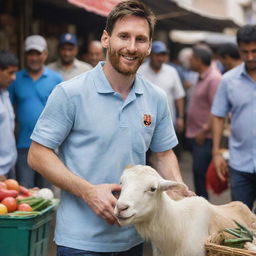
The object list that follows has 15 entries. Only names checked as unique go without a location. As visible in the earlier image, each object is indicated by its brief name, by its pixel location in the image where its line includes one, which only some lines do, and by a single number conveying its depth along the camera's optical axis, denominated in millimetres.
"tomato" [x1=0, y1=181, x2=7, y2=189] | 6252
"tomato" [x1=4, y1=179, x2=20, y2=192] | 6402
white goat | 3746
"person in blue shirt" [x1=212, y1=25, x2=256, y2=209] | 6508
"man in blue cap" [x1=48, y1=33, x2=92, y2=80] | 10203
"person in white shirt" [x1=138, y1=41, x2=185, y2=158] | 11633
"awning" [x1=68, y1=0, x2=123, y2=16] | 9277
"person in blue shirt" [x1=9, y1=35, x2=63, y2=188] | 8578
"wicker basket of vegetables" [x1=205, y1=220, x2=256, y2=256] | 3779
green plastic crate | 5723
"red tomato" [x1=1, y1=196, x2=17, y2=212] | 5910
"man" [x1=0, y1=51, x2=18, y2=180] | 7473
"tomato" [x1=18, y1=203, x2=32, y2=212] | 5961
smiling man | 3797
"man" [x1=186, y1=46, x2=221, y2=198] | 9672
